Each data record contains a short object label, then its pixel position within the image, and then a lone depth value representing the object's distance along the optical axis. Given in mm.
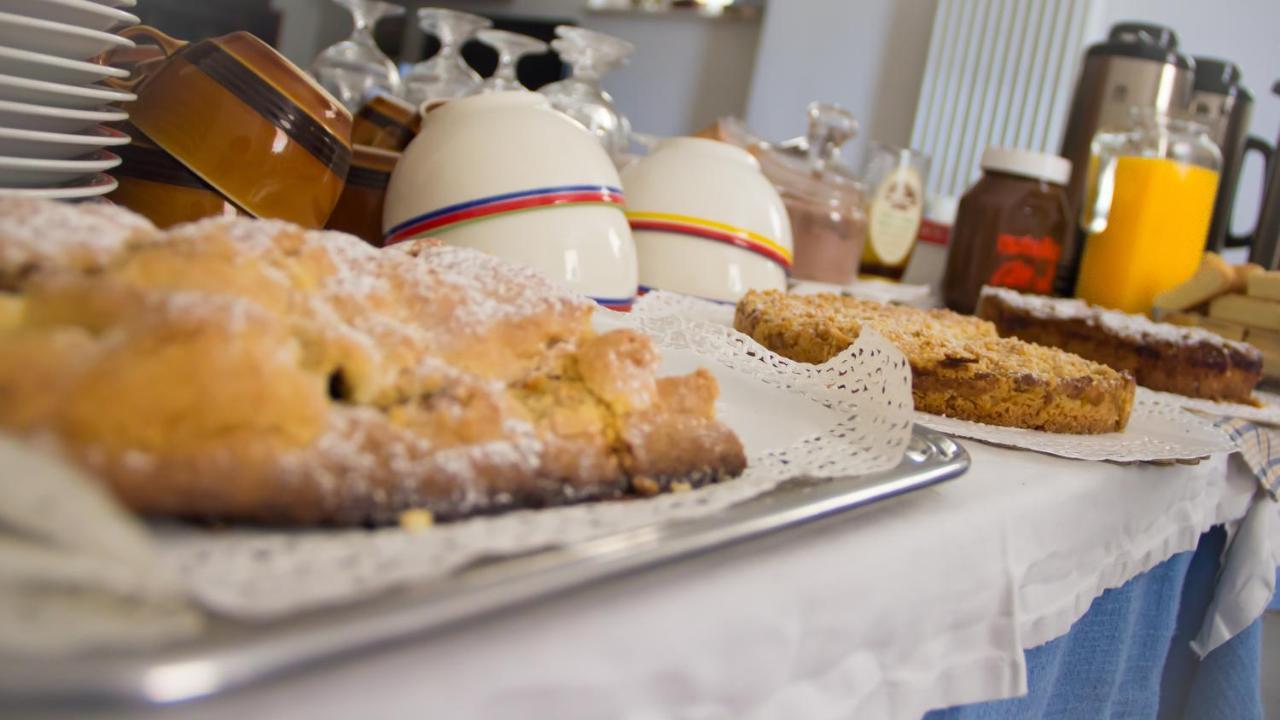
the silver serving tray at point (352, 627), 216
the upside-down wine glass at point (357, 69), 1310
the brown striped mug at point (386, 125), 903
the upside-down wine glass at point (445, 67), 1216
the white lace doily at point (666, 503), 277
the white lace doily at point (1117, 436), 709
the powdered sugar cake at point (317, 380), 298
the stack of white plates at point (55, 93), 558
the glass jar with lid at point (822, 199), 1343
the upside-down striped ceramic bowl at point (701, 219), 1017
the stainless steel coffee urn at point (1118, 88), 1887
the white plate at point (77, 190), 557
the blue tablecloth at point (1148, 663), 707
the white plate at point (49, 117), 557
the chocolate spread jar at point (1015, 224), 1461
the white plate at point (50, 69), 550
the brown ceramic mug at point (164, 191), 674
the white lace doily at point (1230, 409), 1059
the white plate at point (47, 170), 566
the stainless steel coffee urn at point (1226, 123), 2002
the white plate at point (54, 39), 554
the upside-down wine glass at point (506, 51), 1149
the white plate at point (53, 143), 565
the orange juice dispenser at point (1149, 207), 1581
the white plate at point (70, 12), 570
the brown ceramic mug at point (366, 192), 846
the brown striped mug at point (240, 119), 661
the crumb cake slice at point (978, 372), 771
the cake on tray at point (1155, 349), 1144
